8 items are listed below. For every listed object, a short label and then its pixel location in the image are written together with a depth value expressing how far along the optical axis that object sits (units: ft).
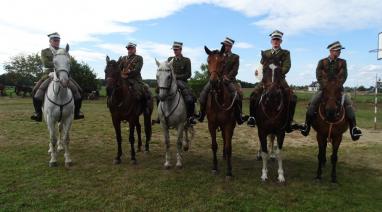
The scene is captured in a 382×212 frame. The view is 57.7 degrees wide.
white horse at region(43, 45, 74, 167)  27.76
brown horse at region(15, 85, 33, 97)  158.34
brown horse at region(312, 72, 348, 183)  24.89
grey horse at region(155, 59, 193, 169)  29.01
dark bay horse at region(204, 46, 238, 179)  26.55
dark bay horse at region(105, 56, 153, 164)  28.76
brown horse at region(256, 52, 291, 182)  24.40
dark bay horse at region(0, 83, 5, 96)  163.94
